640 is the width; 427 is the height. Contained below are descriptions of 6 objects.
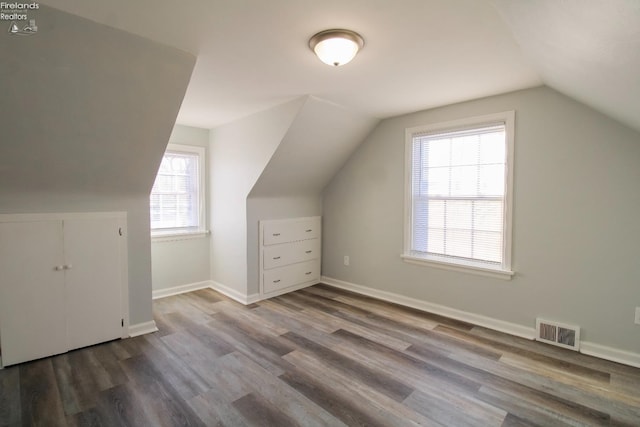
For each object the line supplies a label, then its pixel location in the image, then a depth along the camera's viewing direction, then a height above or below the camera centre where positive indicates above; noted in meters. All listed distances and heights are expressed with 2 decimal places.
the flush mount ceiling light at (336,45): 1.88 +1.01
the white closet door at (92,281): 2.62 -0.69
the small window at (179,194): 4.01 +0.13
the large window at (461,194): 3.03 +0.10
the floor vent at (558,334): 2.63 -1.16
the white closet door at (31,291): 2.36 -0.71
